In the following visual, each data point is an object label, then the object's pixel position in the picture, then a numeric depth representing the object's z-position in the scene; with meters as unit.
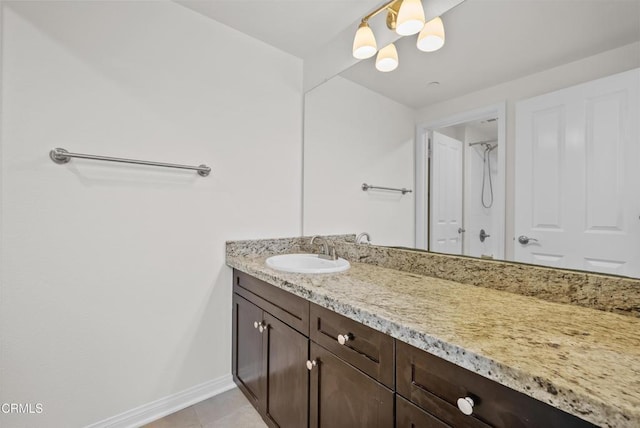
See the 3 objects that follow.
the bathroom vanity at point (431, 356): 0.52
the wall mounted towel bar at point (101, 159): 1.24
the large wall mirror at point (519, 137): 0.78
